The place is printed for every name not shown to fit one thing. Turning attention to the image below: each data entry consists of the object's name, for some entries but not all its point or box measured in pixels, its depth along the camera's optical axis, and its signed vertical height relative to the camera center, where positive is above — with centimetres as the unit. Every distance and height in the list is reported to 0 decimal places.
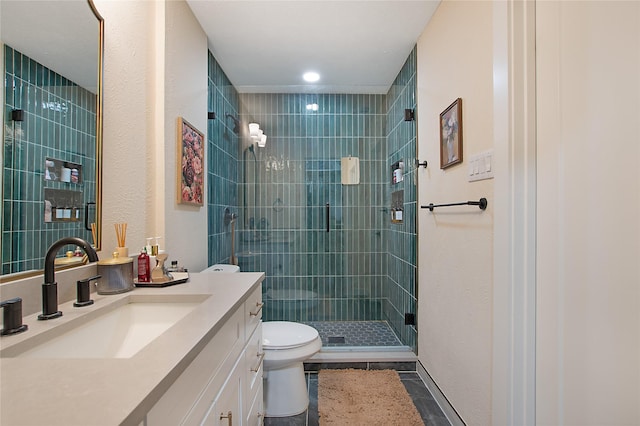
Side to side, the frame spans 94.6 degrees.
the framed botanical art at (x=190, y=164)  162 +30
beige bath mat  163 -113
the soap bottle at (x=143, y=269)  122 -23
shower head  270 +85
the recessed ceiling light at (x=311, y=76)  262 +125
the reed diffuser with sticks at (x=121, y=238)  115 -10
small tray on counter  118 -28
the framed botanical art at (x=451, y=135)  150 +43
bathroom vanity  45 -29
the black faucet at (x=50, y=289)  80 -20
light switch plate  124 +21
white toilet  163 -92
